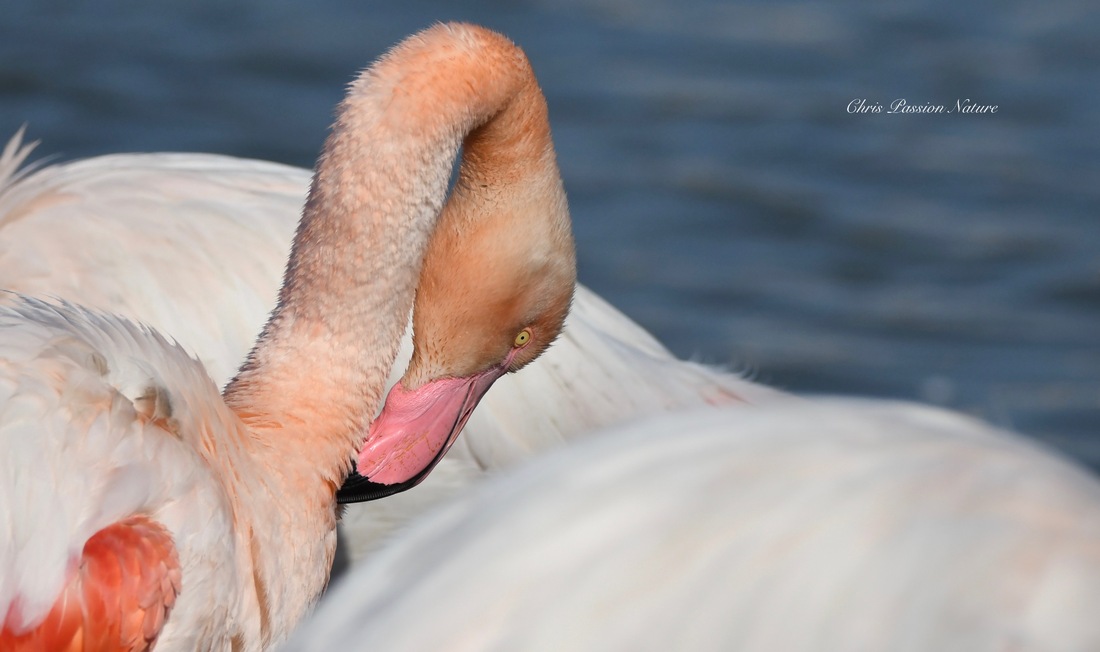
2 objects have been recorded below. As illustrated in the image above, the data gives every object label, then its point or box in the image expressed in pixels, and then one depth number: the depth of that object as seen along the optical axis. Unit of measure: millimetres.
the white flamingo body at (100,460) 5273
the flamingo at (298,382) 5367
